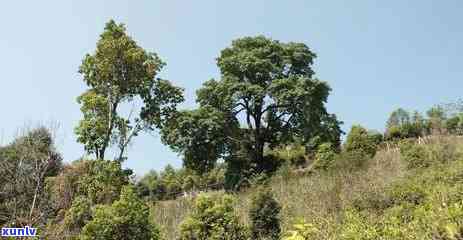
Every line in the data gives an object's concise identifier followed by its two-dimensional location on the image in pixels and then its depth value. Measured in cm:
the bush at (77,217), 1532
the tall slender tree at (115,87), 1878
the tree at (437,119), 2485
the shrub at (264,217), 1093
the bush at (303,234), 692
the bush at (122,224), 1009
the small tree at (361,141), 2160
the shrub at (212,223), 1051
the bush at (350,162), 1633
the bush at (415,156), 1526
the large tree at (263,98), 2519
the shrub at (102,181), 1659
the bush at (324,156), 2087
